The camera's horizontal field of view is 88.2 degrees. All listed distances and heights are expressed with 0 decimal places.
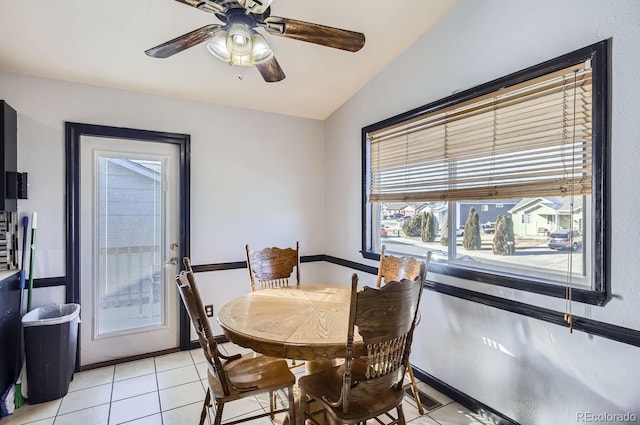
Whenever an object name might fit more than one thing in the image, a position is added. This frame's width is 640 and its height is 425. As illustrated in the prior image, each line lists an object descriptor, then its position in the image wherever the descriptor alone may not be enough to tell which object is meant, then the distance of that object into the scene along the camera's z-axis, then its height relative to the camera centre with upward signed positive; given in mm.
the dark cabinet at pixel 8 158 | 2230 +376
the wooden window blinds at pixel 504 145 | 1659 +413
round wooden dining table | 1449 -571
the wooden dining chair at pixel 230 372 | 1530 -870
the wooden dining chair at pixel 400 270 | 2203 -423
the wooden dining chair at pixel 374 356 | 1339 -647
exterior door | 2768 -310
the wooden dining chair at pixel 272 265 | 2721 -452
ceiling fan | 1474 +894
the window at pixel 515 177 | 1606 +207
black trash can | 2270 -1001
